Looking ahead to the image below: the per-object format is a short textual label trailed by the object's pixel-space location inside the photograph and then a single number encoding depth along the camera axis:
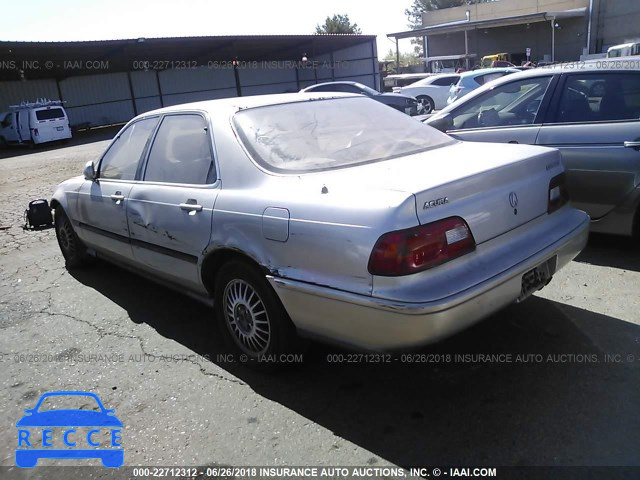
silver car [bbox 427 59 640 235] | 4.45
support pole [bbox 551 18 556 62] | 41.34
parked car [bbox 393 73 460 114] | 19.98
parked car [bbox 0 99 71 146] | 23.28
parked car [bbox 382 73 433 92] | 27.13
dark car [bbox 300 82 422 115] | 17.17
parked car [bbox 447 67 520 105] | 16.73
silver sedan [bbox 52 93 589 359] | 2.52
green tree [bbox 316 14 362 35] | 70.12
